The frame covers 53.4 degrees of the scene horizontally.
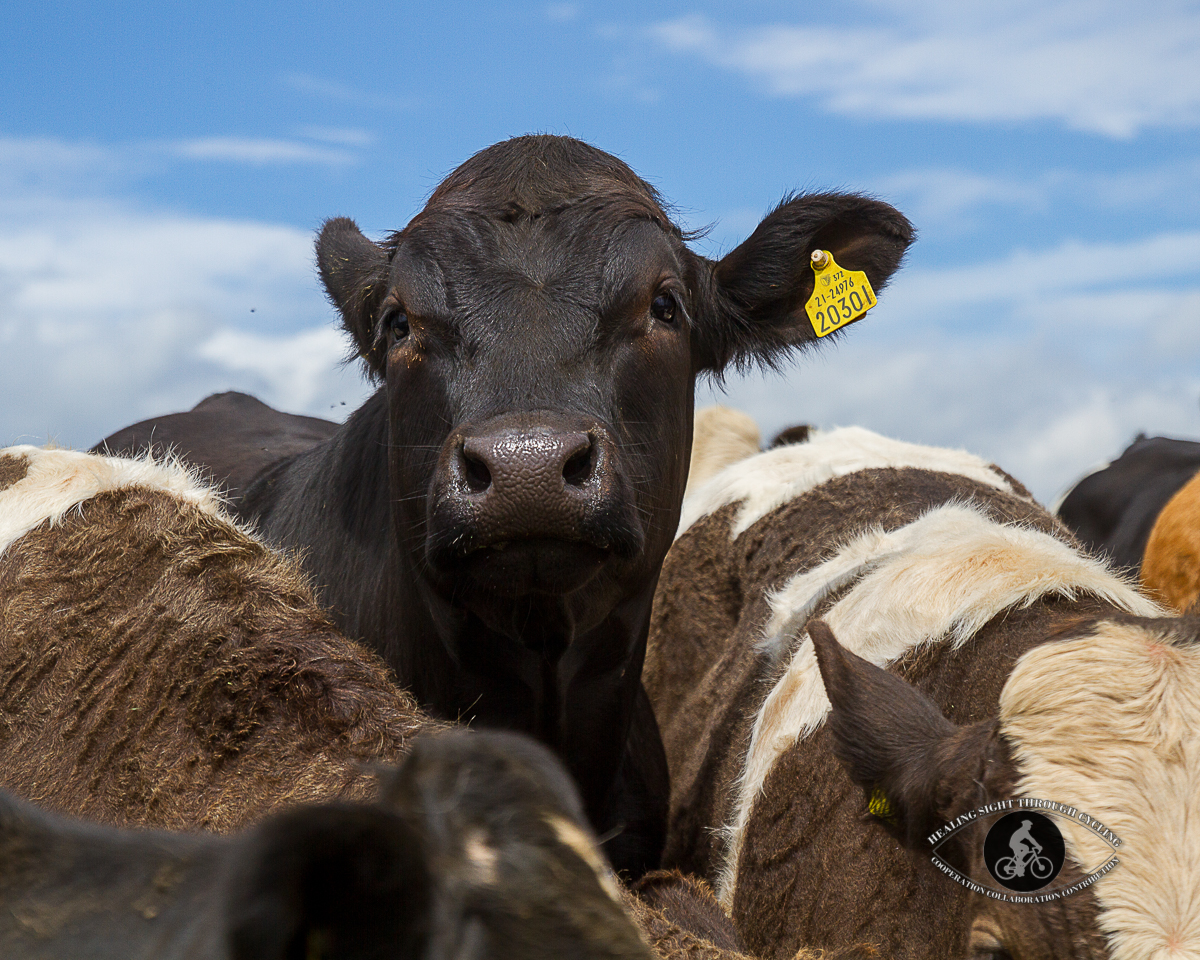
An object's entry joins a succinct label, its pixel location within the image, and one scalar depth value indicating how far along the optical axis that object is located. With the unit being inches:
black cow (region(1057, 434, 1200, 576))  394.6
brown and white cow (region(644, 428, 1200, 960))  86.9
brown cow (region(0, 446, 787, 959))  34.5
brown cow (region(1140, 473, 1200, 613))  276.7
